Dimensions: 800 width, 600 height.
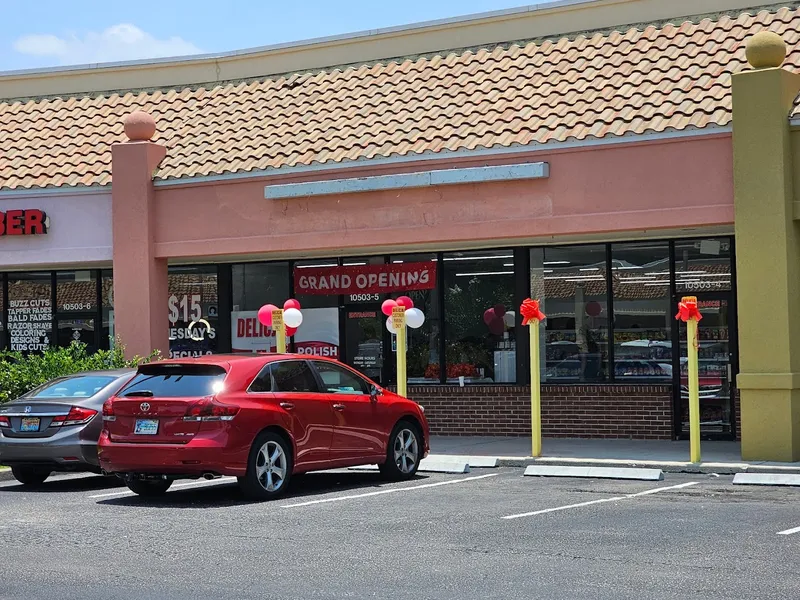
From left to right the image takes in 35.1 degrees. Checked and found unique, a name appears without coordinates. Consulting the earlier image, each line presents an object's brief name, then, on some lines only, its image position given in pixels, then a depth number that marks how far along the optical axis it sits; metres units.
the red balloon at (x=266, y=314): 18.28
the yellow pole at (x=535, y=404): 16.92
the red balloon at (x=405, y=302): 17.92
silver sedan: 14.18
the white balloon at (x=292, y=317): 17.94
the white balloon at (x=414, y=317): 17.78
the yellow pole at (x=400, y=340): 17.70
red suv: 12.48
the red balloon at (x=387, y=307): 17.80
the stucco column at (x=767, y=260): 15.98
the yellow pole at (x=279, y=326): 18.12
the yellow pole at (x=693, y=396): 15.85
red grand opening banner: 21.28
